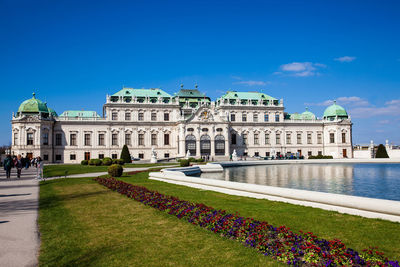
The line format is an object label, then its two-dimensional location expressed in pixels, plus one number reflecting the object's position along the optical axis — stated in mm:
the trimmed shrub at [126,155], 56588
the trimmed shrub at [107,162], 48756
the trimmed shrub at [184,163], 39844
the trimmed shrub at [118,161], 47300
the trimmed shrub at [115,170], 27156
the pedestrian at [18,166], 27341
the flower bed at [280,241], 6430
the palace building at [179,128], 65125
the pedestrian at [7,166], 27391
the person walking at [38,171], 27495
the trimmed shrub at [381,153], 62000
